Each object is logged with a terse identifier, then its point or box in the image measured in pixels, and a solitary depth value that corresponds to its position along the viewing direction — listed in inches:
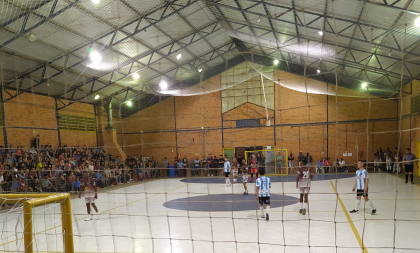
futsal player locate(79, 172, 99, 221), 324.5
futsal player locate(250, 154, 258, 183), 535.4
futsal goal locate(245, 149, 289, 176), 760.3
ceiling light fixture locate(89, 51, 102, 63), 438.7
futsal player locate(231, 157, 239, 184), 548.5
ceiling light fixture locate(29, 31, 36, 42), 384.8
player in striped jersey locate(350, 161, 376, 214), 301.4
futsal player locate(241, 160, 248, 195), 483.4
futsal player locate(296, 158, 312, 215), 321.4
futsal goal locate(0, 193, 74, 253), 153.4
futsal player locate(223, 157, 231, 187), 581.0
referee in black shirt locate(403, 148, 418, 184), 434.3
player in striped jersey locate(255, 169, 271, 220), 299.5
